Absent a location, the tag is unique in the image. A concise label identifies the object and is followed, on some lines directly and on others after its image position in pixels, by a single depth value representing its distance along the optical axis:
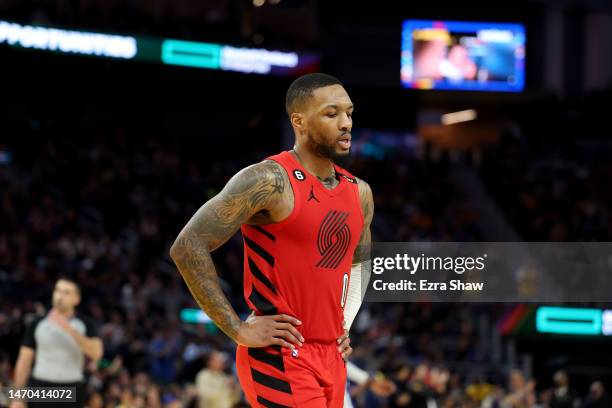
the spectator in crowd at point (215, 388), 25.41
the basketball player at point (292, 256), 8.85
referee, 16.77
